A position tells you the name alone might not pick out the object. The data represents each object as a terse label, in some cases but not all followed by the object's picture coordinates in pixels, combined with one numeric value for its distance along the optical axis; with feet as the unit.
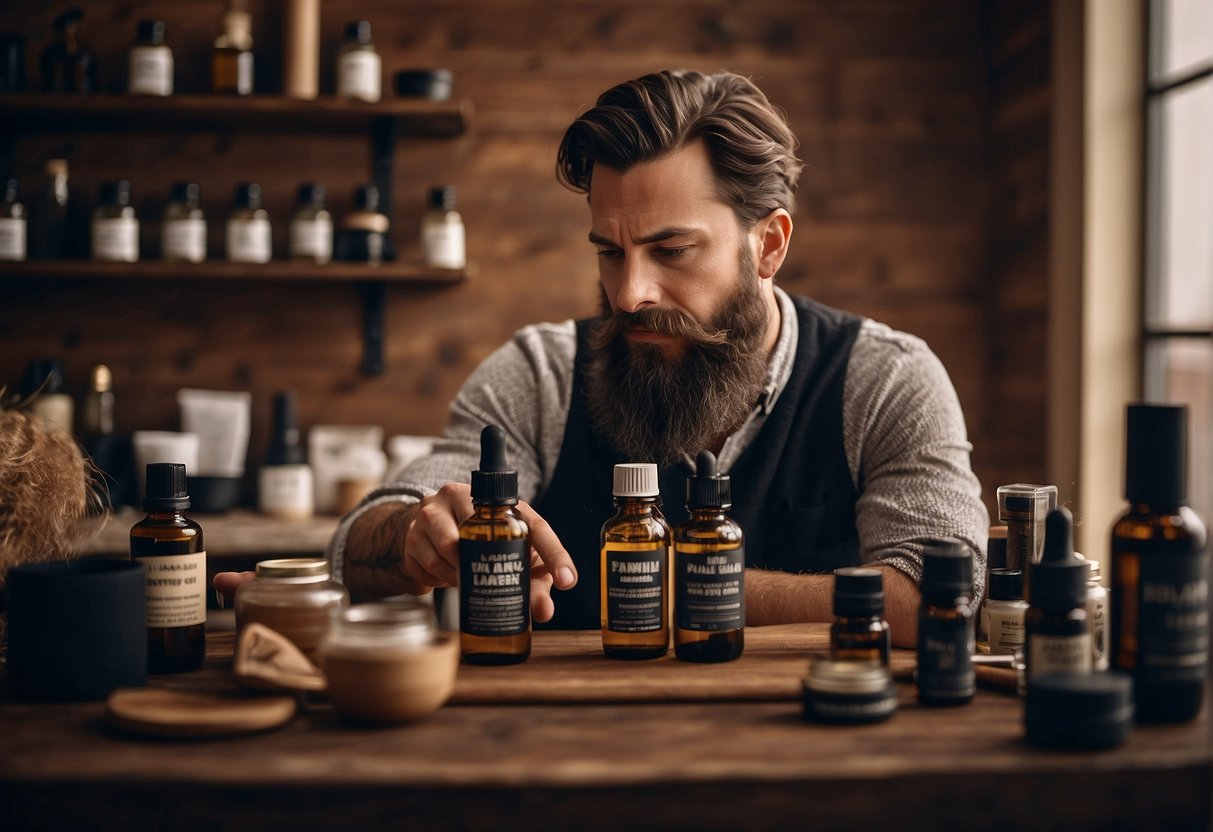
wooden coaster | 2.55
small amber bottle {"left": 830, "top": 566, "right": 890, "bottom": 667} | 2.88
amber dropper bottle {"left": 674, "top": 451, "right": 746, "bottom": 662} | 3.15
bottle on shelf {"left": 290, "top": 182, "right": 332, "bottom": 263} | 8.55
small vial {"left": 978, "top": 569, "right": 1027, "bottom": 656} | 3.35
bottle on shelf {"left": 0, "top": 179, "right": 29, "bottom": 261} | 8.36
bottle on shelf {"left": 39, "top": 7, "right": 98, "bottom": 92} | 8.52
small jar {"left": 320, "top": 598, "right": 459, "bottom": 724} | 2.59
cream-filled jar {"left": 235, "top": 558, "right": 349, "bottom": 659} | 3.07
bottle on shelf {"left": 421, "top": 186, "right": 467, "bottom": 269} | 8.66
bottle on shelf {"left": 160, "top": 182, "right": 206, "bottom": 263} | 8.50
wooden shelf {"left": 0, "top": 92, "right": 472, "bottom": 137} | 8.25
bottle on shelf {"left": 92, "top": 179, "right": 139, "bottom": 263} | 8.39
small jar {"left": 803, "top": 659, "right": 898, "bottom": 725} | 2.66
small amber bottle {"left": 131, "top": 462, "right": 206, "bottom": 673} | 3.17
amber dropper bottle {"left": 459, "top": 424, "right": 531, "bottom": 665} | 3.14
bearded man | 4.83
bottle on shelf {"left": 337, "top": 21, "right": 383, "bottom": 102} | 8.47
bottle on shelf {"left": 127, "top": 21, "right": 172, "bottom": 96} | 8.38
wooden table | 2.28
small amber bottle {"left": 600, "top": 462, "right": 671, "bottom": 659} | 3.22
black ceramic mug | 2.82
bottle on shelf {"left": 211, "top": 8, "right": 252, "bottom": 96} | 8.57
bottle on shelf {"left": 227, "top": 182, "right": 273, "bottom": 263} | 8.48
